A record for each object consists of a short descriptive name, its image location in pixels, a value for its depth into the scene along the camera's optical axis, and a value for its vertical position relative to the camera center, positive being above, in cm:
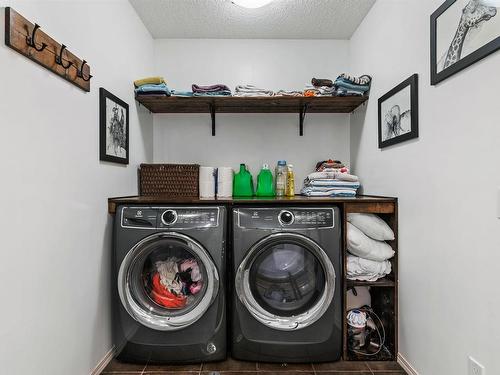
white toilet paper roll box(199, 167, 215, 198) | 255 +4
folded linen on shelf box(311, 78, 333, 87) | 246 +82
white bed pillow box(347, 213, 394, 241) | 200 -24
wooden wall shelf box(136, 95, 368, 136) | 244 +69
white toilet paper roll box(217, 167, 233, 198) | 260 +5
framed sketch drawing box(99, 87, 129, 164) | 189 +38
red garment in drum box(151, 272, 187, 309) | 200 -69
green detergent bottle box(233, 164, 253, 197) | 267 +3
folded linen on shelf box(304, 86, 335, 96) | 245 +75
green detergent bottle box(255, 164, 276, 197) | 268 +3
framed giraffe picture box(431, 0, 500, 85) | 120 +65
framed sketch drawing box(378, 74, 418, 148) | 177 +46
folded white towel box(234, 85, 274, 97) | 247 +75
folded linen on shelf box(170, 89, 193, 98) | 244 +73
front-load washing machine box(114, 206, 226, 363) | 191 -64
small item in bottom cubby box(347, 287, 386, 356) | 206 -95
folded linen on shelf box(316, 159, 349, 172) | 256 +19
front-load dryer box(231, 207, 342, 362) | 194 -62
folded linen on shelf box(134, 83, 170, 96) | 238 +74
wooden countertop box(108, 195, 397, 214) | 200 -9
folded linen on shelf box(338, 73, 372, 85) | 237 +81
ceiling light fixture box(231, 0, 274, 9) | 205 +120
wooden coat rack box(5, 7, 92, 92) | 117 +59
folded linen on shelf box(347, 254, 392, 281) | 201 -51
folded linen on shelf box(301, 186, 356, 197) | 238 -3
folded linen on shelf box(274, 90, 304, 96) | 244 +73
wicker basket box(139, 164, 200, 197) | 250 +7
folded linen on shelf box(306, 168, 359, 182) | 239 +9
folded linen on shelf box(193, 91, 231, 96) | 245 +73
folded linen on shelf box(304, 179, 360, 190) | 239 +3
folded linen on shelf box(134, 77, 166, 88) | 237 +80
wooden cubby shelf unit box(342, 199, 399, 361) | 200 -61
